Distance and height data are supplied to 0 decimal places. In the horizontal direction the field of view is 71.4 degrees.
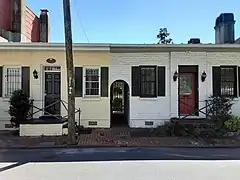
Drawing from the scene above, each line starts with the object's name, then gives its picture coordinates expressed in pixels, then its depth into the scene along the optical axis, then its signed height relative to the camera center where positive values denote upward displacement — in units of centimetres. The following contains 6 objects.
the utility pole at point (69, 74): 589 +62
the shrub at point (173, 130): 688 -164
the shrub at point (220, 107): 740 -72
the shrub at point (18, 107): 722 -69
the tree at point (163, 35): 1957 +667
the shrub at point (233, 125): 694 -141
